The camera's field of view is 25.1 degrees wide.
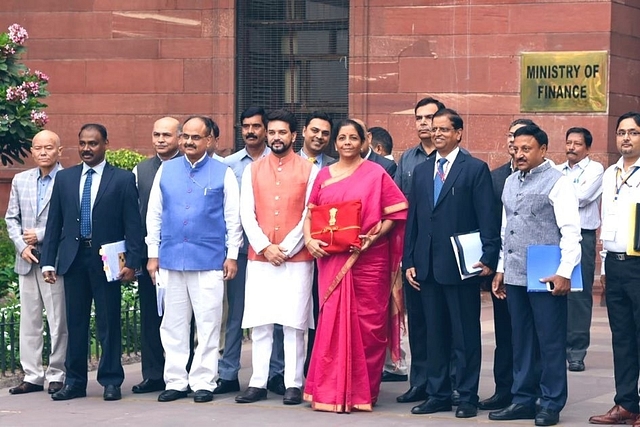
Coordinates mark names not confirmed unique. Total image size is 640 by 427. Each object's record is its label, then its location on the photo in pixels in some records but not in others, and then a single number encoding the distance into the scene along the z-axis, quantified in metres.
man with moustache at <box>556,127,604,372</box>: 12.22
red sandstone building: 17.30
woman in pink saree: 10.01
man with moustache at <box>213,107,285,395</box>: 10.93
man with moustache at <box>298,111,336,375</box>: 10.80
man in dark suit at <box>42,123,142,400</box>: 10.62
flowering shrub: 15.05
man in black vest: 10.98
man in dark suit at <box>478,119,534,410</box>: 10.08
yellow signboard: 17.03
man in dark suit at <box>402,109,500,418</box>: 9.92
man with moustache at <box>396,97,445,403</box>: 10.46
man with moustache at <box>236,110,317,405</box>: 10.38
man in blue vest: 10.52
